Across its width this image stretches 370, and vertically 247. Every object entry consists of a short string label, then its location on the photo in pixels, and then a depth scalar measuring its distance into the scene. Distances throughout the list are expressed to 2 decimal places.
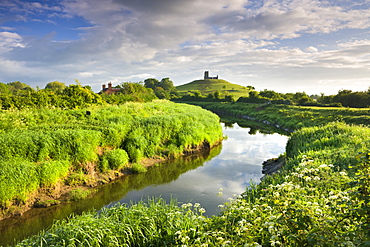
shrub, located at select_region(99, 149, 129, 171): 14.35
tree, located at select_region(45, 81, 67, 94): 91.86
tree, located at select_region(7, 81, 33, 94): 92.59
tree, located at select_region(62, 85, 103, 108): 21.39
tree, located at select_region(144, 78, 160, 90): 124.94
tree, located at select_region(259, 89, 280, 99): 83.00
